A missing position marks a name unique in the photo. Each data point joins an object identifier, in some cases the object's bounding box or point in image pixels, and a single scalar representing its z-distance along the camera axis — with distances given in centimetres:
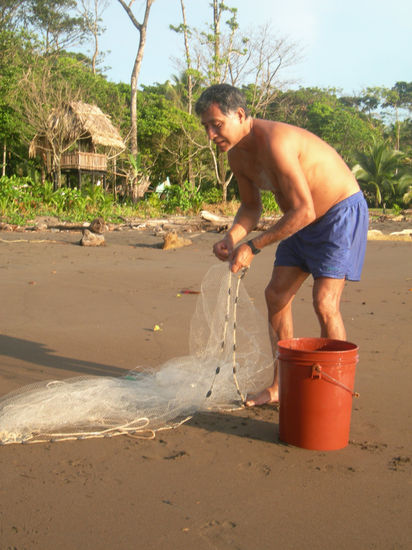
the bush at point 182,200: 1942
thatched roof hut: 2127
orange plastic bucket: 261
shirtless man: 288
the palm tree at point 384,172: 2778
